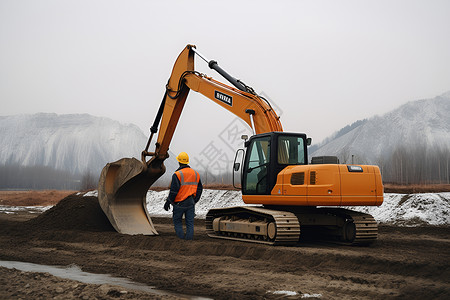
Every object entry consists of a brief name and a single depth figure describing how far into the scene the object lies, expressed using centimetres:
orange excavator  909
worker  1038
